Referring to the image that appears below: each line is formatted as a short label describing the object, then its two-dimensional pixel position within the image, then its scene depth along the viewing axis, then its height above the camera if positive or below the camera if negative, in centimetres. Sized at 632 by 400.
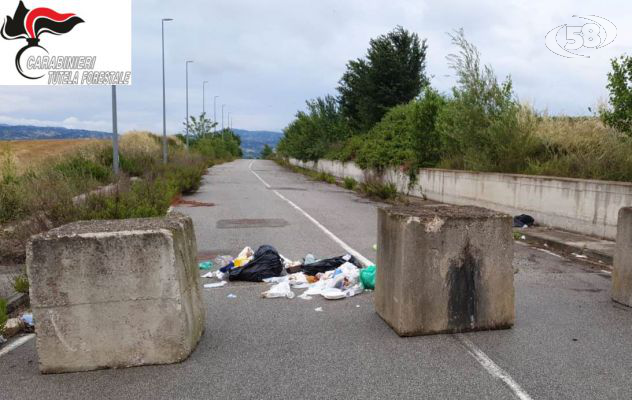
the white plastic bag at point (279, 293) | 634 -173
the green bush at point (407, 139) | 2039 +53
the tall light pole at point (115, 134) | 1537 +35
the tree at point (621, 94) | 957 +110
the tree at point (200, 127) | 9119 +363
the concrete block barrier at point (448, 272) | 497 -116
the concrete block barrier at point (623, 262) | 599 -123
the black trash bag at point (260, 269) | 718 -166
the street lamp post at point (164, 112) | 2839 +199
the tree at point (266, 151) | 14127 -68
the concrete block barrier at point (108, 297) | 419 -123
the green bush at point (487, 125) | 1487 +82
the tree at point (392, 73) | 3238 +479
